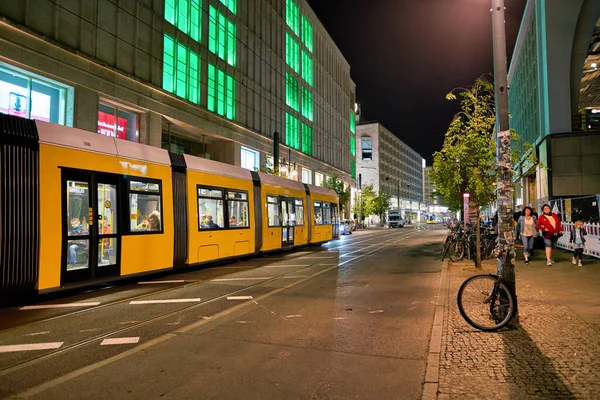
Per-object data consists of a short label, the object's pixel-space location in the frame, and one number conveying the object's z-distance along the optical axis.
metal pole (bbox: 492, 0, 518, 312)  6.52
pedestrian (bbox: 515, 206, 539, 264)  13.75
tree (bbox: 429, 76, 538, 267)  14.37
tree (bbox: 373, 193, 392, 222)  75.62
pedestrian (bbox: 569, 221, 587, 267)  12.47
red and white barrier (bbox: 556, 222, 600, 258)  13.64
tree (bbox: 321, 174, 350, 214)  51.66
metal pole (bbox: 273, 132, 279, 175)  31.88
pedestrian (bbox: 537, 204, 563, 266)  12.81
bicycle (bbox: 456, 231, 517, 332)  6.08
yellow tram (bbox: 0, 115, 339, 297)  7.89
